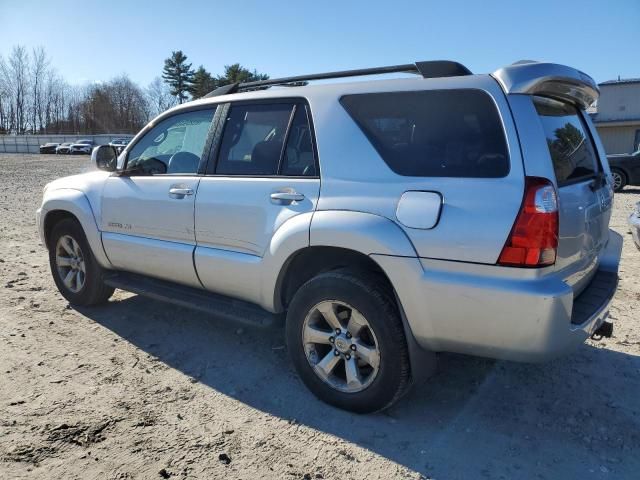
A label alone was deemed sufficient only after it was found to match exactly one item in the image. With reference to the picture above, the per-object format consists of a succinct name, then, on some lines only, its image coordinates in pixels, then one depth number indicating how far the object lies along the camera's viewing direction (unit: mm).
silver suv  2512
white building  28938
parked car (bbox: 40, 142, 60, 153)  54562
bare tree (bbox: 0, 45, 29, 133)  80688
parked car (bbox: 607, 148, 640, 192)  15117
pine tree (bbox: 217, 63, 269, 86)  56609
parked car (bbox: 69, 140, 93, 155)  50312
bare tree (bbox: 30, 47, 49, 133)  83588
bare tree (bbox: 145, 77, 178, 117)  77625
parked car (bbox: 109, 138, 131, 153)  48188
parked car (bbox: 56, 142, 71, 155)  51188
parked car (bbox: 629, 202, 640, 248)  5359
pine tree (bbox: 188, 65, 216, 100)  67938
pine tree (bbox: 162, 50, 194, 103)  75812
